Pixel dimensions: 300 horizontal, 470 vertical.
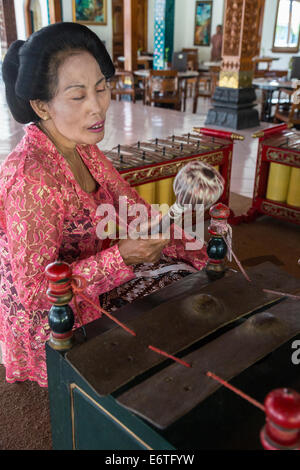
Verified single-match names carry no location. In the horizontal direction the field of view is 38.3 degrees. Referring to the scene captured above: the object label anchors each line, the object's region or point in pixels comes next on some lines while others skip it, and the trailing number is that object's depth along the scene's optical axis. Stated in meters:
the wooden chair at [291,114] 5.61
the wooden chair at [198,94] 7.66
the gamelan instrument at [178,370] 0.77
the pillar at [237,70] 5.86
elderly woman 1.16
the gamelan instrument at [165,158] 2.46
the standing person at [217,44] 12.20
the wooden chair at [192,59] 11.17
